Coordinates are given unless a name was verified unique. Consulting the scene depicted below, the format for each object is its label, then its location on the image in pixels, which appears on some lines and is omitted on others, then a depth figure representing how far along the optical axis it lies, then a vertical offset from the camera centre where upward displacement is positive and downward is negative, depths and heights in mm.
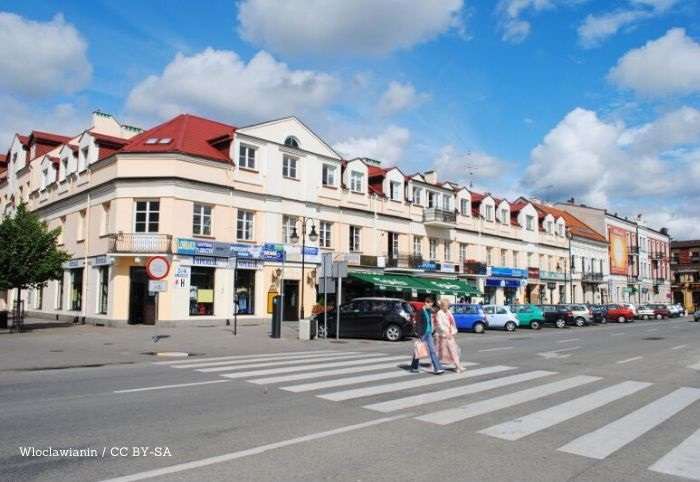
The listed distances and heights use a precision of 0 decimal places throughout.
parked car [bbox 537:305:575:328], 37719 -1486
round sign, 17812 +837
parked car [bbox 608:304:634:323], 49250 -1759
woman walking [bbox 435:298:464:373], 12258 -841
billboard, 69688 +5542
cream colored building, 27469 +4448
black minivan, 22766 -1037
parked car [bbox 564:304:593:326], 40000 -1435
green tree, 23531 +1786
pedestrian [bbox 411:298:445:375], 11867 -949
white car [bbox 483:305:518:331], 32938 -1414
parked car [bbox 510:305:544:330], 35281 -1391
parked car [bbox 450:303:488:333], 30703 -1274
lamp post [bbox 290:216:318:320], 24509 +2632
